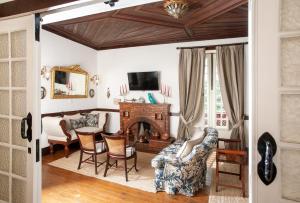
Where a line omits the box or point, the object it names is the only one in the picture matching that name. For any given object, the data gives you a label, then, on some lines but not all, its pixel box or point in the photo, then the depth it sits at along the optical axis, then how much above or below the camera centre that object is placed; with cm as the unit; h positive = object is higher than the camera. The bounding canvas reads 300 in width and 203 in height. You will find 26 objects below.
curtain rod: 515 +130
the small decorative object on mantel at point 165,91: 580 +25
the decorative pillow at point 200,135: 376 -64
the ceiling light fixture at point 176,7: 307 +139
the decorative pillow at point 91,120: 609 -57
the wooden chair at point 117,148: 364 -85
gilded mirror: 549 +51
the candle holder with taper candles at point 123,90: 645 +31
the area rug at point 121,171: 360 -138
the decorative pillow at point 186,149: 316 -74
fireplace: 555 -69
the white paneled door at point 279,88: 105 +6
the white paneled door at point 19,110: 167 -8
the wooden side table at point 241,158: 316 -90
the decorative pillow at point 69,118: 544 -46
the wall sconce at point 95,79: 679 +67
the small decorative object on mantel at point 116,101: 659 -3
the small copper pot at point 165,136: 559 -95
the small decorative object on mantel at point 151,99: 595 +3
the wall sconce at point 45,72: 516 +68
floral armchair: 302 -104
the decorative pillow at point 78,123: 555 -60
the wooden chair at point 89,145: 401 -87
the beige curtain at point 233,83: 484 +39
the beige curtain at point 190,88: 527 +30
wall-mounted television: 589 +56
